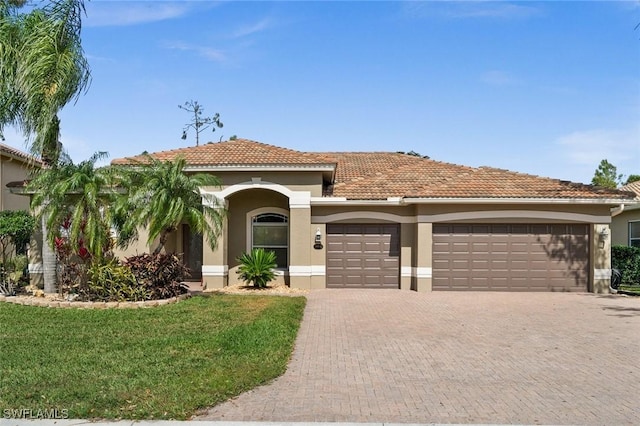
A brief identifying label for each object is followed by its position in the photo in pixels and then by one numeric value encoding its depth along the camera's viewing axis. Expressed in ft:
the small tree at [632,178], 145.12
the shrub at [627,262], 65.72
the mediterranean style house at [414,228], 57.00
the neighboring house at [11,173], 74.95
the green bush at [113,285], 43.42
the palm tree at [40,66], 42.27
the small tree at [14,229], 51.34
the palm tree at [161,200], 43.73
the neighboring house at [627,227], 72.28
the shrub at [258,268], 56.54
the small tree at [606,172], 140.93
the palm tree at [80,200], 43.16
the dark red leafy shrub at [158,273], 44.62
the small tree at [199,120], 154.92
